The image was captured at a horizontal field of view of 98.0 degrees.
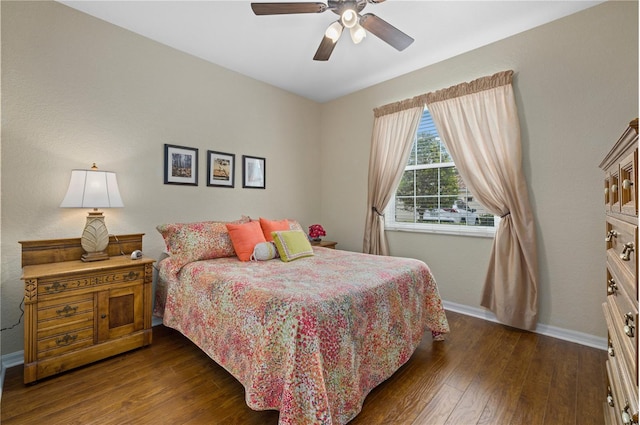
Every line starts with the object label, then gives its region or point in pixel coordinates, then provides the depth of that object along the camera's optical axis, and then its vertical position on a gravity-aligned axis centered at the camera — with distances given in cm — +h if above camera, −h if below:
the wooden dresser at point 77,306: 184 -71
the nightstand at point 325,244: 377 -45
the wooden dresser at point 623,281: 85 -24
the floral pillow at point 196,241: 244 -29
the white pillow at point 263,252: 254 -38
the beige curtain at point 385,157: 343 +72
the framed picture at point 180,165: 289 +48
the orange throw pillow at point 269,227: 286 -17
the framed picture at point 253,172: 354 +50
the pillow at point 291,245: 258 -33
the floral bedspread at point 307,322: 134 -68
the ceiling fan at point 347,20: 180 +131
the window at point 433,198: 309 +18
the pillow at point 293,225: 318 -17
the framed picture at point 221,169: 321 +49
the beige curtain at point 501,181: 261 +32
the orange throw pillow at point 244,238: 256 -26
